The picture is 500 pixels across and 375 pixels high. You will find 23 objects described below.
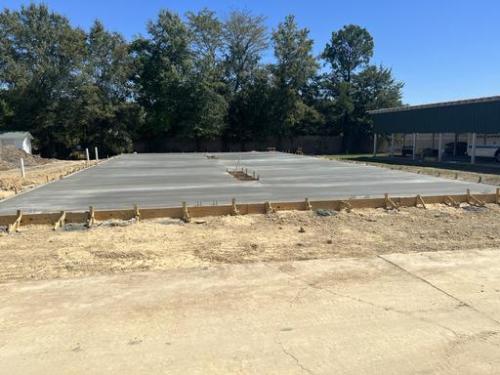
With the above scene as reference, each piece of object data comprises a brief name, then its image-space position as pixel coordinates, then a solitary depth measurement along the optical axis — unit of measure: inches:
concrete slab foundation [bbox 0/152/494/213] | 429.7
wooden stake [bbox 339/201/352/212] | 397.3
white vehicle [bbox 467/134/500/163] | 1187.9
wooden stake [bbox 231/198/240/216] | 376.5
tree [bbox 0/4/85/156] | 1514.5
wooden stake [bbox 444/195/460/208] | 430.9
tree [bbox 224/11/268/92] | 1788.9
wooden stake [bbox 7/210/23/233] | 324.2
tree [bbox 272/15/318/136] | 1739.7
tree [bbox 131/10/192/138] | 1633.9
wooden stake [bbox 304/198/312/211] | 395.5
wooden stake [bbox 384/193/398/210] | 412.2
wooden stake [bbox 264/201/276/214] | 383.9
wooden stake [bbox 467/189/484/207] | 436.1
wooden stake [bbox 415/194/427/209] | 420.6
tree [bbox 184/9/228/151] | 1628.9
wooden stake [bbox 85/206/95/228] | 338.7
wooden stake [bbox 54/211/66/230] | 333.8
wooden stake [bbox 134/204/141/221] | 354.7
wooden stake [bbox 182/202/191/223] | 357.3
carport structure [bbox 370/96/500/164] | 1057.5
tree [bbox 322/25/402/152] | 1871.3
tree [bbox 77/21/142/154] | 1573.6
